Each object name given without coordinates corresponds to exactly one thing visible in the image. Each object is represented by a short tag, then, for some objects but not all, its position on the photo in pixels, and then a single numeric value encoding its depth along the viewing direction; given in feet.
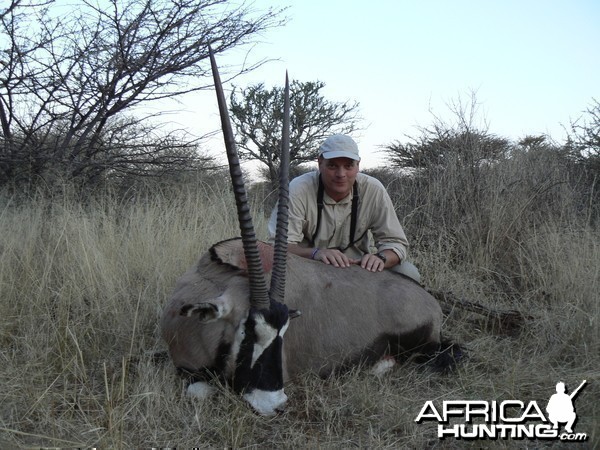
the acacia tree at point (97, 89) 18.57
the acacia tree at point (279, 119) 49.03
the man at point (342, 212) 11.46
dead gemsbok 7.60
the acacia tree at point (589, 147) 23.54
